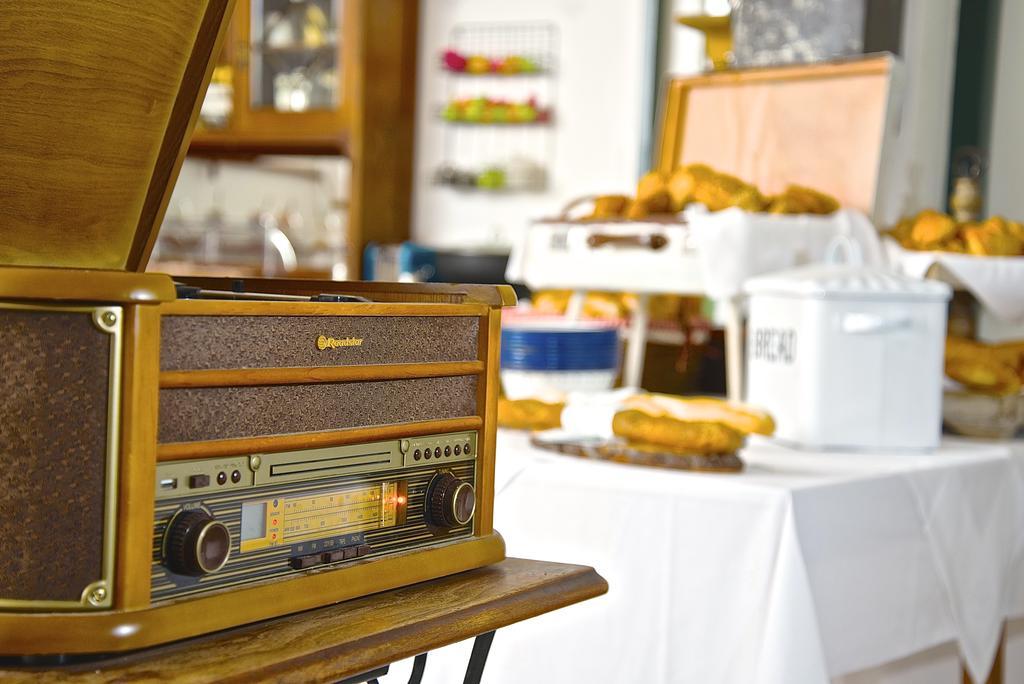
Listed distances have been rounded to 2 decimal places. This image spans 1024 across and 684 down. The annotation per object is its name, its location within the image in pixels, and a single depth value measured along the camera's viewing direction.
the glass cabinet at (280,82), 4.74
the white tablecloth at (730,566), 1.53
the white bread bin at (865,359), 1.94
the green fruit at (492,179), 4.59
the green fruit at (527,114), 4.51
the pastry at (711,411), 1.86
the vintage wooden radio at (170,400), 0.70
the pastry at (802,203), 2.32
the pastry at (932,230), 2.39
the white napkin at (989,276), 2.28
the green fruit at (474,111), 4.57
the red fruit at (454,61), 4.61
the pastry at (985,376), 2.20
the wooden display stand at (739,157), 2.29
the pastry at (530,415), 1.99
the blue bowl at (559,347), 2.07
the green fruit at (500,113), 4.56
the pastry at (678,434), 1.67
